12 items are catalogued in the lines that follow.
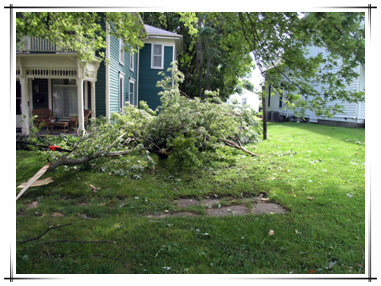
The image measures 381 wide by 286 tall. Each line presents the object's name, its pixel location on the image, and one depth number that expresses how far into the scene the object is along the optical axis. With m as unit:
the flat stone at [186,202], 4.92
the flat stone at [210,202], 4.91
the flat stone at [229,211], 4.52
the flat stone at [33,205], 4.66
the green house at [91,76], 10.56
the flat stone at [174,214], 4.40
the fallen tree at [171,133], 6.23
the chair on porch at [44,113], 11.98
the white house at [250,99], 51.59
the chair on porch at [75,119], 12.22
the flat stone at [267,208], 4.59
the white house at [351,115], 15.40
